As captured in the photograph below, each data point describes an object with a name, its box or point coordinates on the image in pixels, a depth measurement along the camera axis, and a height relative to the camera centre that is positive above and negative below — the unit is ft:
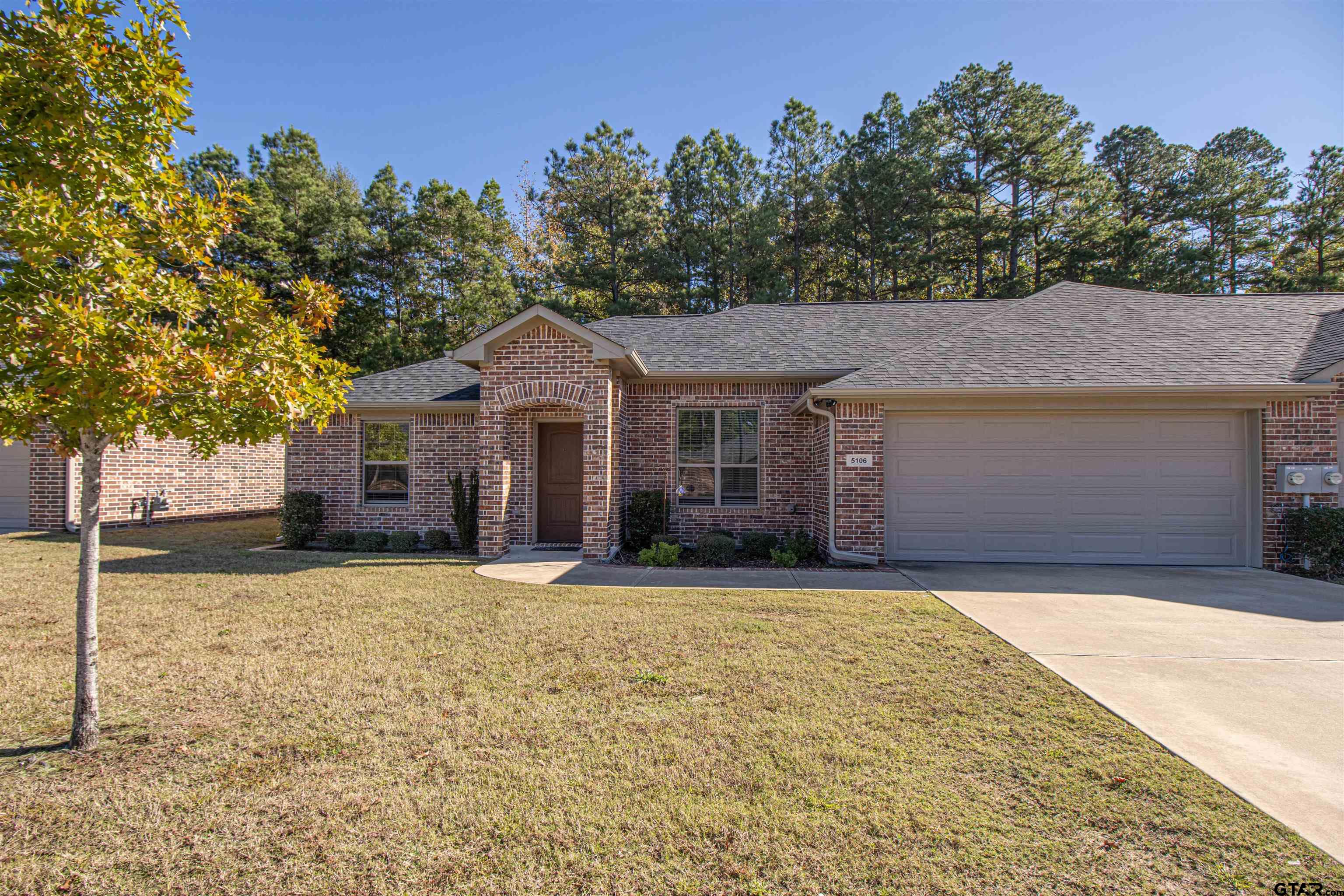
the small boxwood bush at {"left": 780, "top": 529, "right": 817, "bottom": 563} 34.40 -4.78
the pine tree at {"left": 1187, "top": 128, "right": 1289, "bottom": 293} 88.07 +38.04
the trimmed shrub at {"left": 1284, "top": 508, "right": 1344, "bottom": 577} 29.25 -3.60
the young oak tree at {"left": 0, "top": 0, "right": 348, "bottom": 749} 9.97 +3.31
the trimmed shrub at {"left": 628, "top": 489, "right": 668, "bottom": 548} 37.14 -3.35
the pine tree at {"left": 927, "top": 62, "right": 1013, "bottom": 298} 83.66 +44.94
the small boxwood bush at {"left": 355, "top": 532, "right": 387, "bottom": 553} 38.83 -4.97
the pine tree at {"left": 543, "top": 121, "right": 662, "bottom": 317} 85.20 +35.18
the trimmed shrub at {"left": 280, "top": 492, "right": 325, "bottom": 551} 39.24 -3.62
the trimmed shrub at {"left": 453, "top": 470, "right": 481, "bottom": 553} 38.40 -3.15
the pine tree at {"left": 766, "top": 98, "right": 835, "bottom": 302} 86.22 +42.02
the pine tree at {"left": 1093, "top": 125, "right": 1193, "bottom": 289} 88.89 +42.53
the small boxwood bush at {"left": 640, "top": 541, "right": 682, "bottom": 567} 33.01 -5.04
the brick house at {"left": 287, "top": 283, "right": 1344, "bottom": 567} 32.07 +1.67
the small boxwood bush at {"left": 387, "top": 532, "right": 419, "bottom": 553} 38.55 -4.95
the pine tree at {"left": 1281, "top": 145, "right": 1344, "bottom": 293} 88.02 +34.97
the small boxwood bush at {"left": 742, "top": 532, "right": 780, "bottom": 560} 35.91 -4.82
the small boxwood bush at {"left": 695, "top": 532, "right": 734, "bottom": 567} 33.68 -4.83
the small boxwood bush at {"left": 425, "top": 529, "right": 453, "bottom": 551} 38.81 -4.87
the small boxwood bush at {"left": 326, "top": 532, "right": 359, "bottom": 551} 39.45 -5.02
